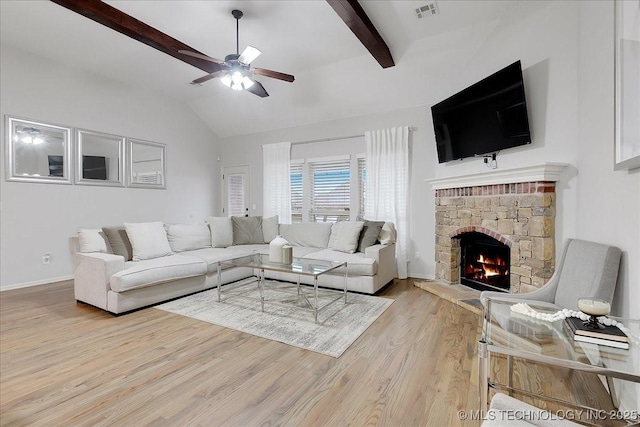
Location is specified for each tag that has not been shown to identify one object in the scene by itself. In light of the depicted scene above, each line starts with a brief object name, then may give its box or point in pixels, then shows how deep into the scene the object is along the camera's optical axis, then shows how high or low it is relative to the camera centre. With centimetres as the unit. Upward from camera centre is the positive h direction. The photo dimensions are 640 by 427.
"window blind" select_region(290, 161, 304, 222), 595 +37
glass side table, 110 -58
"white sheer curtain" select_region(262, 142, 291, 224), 601 +59
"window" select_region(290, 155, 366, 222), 532 +40
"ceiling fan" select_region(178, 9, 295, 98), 315 +157
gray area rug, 259 -111
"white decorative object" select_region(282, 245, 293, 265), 341 -52
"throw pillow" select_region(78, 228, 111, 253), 344 -36
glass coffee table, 311 -63
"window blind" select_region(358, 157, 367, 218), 528 +45
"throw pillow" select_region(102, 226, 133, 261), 365 -39
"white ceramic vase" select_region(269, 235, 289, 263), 347 -46
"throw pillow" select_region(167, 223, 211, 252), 432 -41
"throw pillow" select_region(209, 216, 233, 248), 477 -36
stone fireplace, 290 -21
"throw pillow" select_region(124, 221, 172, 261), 372 -39
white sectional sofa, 321 -61
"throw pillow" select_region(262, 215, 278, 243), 521 -34
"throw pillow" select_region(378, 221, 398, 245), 433 -37
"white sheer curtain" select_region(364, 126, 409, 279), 474 +47
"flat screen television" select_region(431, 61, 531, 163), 306 +106
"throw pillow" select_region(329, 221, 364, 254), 427 -40
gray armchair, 178 -45
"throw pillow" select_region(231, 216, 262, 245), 506 -37
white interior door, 671 +45
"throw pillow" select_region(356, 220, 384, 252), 426 -36
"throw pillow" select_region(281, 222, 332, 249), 478 -41
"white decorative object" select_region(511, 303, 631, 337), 132 -54
